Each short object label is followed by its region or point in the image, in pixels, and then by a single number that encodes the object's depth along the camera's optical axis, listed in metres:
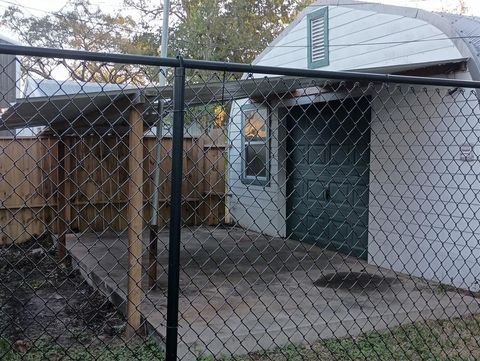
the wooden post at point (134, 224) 4.30
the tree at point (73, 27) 24.53
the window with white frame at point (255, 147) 9.61
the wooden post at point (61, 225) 7.68
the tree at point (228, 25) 19.17
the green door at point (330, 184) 7.49
